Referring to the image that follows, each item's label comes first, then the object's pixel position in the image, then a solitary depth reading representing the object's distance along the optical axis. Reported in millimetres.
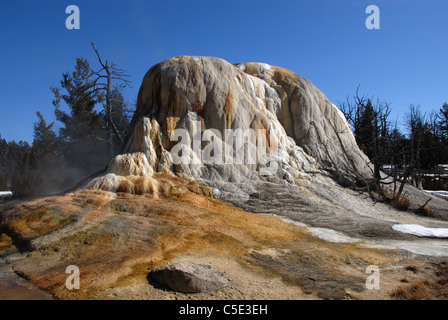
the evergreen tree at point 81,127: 16594
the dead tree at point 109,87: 15269
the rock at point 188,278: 4094
